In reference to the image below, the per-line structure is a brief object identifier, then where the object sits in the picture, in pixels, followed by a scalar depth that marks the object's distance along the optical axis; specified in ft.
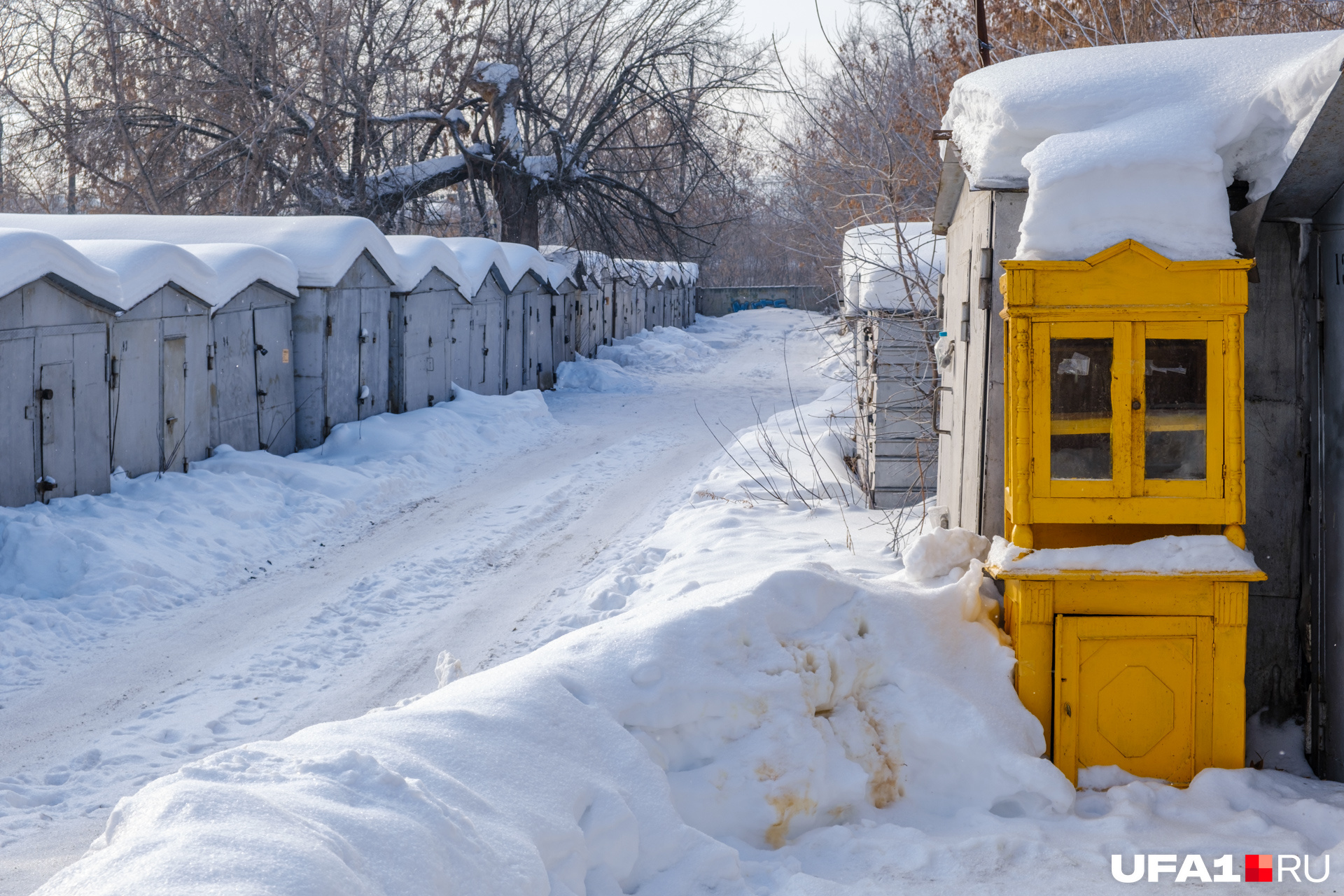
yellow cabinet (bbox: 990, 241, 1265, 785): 16.51
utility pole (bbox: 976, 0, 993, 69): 29.01
